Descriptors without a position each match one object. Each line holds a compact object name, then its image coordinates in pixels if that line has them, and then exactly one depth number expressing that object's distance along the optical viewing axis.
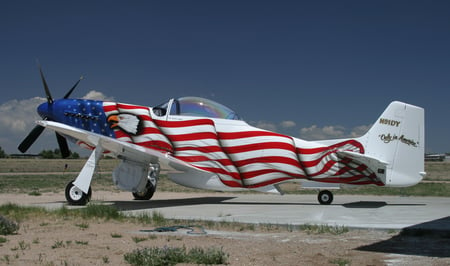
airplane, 12.20
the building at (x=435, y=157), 134.00
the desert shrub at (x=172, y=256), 5.37
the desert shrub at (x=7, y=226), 7.57
